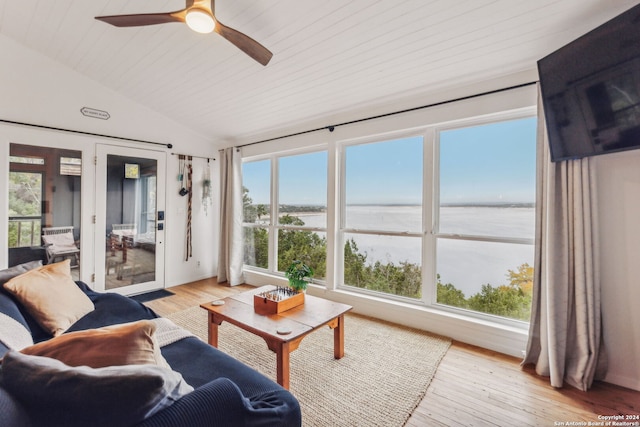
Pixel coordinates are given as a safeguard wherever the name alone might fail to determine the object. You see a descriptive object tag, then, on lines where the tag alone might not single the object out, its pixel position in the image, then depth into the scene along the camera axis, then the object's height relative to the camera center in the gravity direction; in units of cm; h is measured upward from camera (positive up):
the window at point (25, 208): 311 +4
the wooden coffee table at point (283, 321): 179 -75
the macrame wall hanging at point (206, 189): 467 +40
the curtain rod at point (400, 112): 238 +106
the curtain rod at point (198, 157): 429 +90
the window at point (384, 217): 305 -3
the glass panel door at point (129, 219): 369 -8
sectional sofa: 73 -50
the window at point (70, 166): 338 +56
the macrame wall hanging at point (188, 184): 437 +45
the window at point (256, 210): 445 +6
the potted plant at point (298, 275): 237 -51
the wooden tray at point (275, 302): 215 -68
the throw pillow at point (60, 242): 332 -35
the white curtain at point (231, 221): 440 -12
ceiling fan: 163 +114
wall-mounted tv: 148 +73
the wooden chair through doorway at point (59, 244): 331 -37
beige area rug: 172 -116
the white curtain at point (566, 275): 196 -42
